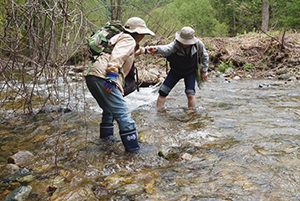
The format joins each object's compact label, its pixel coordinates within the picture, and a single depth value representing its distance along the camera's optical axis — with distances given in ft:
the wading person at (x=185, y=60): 15.29
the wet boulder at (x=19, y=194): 7.21
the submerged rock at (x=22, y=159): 9.57
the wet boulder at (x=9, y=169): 8.95
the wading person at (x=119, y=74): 9.42
